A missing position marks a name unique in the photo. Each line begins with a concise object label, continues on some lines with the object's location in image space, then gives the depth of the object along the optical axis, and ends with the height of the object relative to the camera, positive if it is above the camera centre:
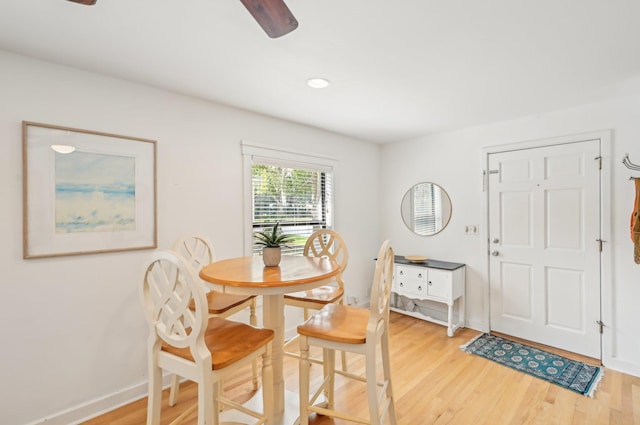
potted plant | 1.97 -0.24
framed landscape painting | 1.85 +0.15
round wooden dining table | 1.54 -0.36
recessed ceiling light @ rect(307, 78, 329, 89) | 2.21 +0.98
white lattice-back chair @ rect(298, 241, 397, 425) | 1.50 -0.65
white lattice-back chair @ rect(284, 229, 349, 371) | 2.09 -0.60
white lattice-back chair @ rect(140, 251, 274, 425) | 1.28 -0.65
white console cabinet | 3.29 -0.83
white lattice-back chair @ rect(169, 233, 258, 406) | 2.02 -0.61
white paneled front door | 2.75 -0.33
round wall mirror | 3.72 +0.04
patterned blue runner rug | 2.36 -1.34
